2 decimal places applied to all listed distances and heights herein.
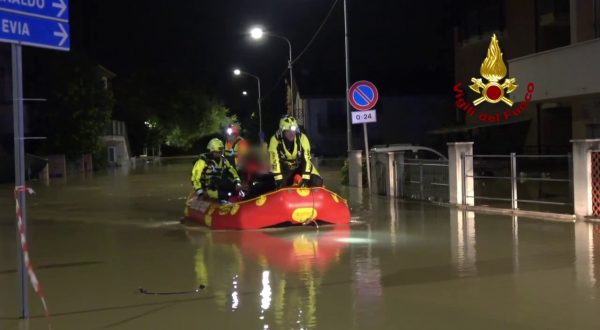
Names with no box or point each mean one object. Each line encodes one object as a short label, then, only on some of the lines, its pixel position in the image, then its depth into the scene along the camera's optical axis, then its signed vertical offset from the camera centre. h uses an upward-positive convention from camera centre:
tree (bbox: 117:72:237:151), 74.88 +6.89
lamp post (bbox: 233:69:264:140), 47.89 +6.91
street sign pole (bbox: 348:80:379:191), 18.22 +1.79
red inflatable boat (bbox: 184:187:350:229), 12.68 -0.82
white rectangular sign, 18.41 +1.35
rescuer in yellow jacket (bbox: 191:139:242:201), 13.79 -0.13
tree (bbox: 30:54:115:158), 42.16 +4.14
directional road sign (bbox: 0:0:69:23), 6.25 +1.61
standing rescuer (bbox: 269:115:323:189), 13.03 +0.20
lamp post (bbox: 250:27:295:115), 31.78 +6.43
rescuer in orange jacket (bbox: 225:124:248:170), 15.50 +0.57
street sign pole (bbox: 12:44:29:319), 6.39 +0.35
